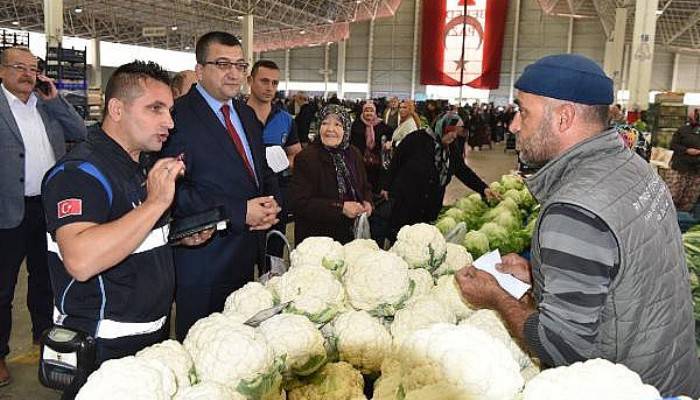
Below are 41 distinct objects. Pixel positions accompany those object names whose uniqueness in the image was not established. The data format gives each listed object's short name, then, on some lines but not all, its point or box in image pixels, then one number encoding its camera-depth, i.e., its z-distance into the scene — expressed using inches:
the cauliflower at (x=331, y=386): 55.7
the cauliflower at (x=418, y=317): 62.6
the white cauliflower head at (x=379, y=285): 67.4
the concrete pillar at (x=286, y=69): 1358.3
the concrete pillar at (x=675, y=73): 1189.7
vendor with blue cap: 47.5
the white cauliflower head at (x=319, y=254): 73.4
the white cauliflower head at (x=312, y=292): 63.5
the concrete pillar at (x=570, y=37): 1130.7
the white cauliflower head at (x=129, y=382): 44.5
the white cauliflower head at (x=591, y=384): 38.0
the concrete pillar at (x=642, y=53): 451.2
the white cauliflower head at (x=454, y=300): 69.9
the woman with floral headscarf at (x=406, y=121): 246.6
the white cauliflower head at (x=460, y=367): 44.9
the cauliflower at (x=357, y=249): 76.3
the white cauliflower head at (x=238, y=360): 49.5
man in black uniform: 63.6
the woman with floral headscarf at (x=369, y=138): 276.1
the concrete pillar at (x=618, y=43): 720.3
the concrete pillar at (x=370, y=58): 1246.9
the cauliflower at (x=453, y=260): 82.0
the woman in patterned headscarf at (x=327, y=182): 127.0
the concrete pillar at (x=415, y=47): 1194.0
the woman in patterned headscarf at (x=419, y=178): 188.5
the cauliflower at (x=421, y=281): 72.2
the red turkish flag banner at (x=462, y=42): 1070.4
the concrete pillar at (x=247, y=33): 835.4
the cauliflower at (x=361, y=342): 61.4
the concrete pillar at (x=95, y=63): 1132.8
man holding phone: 127.4
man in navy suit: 97.2
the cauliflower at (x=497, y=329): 58.2
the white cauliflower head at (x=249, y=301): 64.2
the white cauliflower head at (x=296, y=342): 55.4
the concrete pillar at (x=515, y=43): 1148.5
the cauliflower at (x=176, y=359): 50.5
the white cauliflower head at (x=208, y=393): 46.0
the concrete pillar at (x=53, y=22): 438.0
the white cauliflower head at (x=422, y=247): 79.7
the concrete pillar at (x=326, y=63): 1306.6
